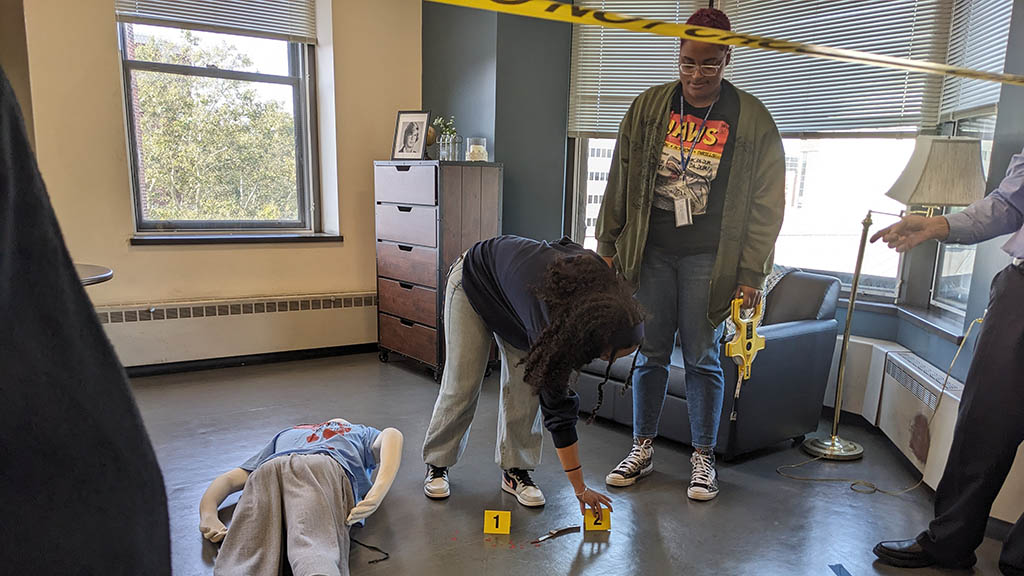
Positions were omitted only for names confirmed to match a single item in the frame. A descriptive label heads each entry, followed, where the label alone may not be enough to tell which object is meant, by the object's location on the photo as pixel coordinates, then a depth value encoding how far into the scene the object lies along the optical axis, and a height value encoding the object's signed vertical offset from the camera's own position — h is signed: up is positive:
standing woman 2.17 -0.14
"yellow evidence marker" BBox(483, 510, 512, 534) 2.03 -1.11
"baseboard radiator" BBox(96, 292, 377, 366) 3.51 -0.94
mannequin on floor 1.65 -0.95
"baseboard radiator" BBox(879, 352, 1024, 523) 2.01 -0.91
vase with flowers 3.66 +0.14
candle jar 3.63 +0.11
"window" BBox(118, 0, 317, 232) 3.60 +0.24
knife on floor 1.99 -1.12
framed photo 3.67 +0.19
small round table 2.29 -0.42
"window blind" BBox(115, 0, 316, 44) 3.49 +0.83
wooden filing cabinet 3.41 -0.33
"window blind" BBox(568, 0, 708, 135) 3.60 +0.61
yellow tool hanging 2.34 -0.62
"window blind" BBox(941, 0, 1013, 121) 2.42 +0.52
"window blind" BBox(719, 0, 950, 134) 2.91 +0.54
